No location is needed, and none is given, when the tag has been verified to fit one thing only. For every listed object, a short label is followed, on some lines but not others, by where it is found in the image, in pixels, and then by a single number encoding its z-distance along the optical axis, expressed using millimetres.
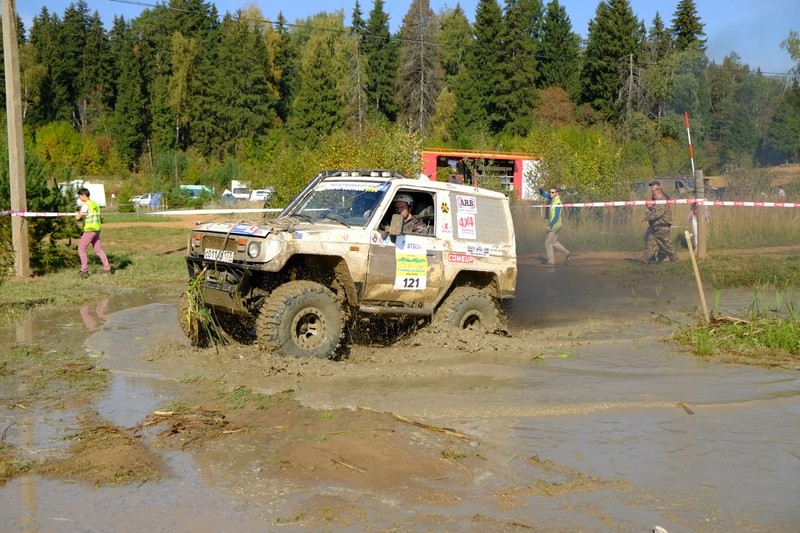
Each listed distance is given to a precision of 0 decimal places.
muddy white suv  8672
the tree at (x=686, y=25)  61719
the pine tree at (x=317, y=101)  66250
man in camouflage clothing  17391
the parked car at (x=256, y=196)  49169
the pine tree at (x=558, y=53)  71688
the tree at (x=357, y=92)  70500
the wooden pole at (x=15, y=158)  15672
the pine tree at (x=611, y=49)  64688
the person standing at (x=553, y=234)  18438
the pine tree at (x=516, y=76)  66500
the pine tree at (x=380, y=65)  73812
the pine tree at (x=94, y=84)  83188
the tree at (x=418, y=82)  71481
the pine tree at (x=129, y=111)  74125
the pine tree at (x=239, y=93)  73688
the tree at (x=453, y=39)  77625
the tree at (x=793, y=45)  49416
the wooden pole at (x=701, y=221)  17312
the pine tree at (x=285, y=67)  82000
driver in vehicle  9859
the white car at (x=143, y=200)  48056
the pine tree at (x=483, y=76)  66625
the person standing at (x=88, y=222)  16094
